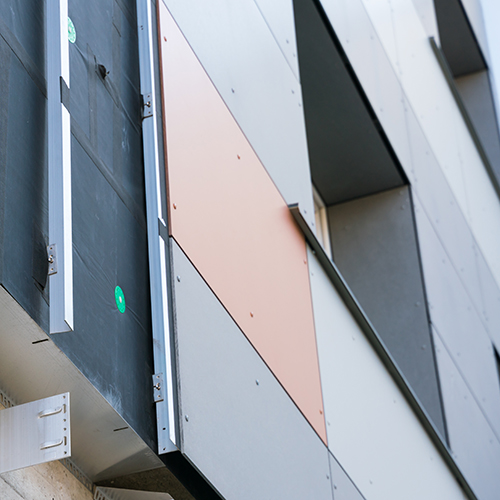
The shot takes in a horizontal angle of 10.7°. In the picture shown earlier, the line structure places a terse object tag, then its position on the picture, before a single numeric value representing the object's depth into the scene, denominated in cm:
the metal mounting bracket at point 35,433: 589
